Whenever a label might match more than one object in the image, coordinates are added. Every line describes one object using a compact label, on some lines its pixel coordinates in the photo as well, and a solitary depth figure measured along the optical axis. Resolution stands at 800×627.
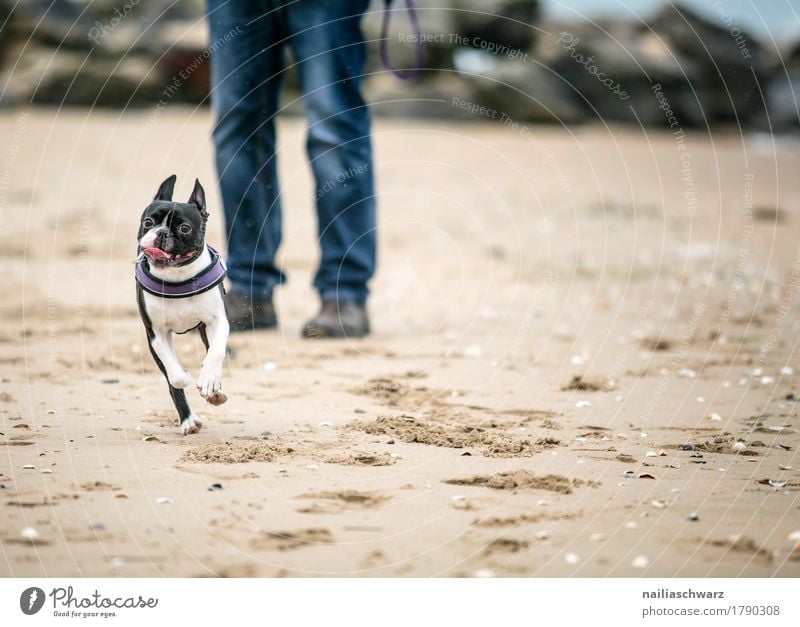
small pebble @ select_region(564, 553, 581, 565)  7.90
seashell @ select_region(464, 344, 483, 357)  15.63
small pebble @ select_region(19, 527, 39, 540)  8.05
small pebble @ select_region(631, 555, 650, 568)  7.93
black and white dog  9.49
